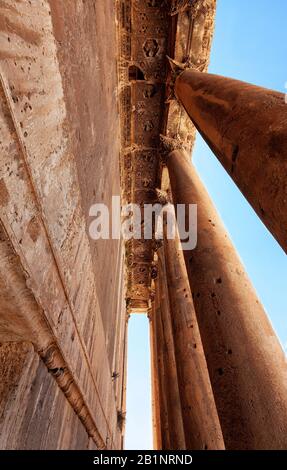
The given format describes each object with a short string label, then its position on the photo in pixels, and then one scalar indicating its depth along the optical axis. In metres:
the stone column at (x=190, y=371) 4.89
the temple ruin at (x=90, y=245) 1.71
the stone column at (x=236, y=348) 2.37
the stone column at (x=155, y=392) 11.37
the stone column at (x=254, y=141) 1.97
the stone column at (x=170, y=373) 7.32
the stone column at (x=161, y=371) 9.01
